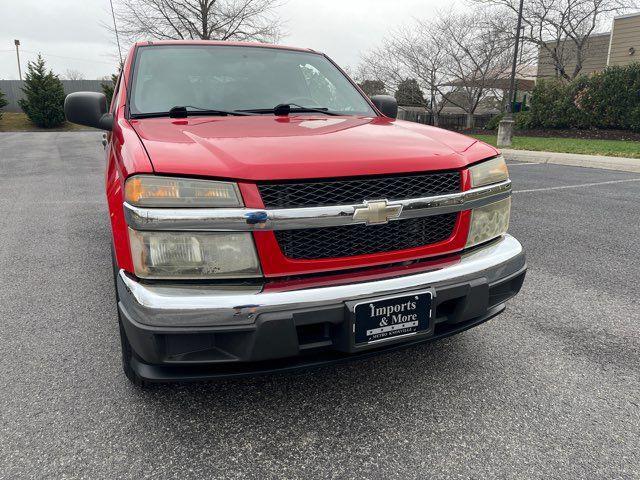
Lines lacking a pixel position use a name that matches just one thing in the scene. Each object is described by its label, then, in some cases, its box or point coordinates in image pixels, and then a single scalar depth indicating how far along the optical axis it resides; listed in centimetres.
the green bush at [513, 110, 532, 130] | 2142
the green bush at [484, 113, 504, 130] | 2377
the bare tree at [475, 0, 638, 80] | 2434
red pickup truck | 166
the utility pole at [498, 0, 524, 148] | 1560
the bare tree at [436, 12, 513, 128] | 2339
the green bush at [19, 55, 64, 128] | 2803
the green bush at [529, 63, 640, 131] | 1753
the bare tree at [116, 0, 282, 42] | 2538
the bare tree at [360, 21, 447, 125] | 2369
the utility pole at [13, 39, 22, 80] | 5484
